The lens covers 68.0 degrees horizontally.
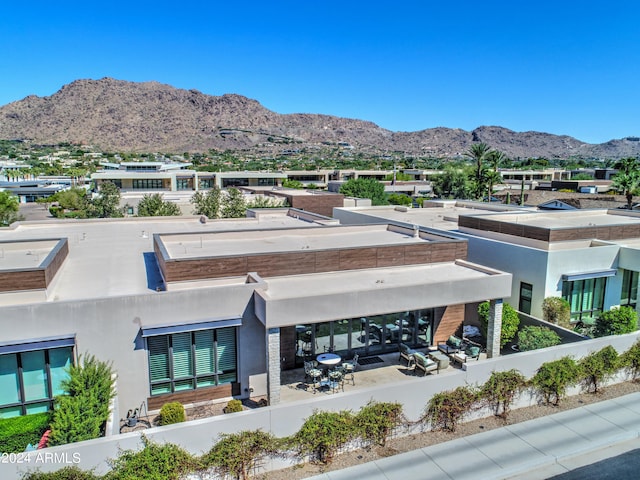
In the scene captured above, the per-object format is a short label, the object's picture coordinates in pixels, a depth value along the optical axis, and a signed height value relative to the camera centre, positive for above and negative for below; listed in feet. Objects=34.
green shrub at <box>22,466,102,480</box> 31.19 -20.08
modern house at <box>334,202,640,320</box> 64.90 -12.60
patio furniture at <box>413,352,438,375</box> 51.90 -21.05
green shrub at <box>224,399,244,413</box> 43.78 -21.69
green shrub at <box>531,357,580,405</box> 47.42 -20.67
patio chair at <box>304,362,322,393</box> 49.32 -21.12
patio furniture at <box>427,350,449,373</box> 53.01 -21.02
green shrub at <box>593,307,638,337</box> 58.49 -18.57
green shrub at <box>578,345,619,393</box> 49.88 -20.57
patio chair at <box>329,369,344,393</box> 48.57 -21.58
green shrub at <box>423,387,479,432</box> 42.75 -21.37
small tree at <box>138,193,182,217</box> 129.18 -10.48
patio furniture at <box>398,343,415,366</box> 55.31 -21.46
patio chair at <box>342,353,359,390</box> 50.60 -21.20
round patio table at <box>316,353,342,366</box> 50.49 -20.09
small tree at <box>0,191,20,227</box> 141.18 -12.38
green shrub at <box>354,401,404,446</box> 39.83 -20.97
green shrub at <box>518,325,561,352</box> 54.65 -19.38
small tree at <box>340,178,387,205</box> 202.08 -8.44
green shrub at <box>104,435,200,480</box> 32.60 -20.52
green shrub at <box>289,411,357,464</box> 37.73 -21.12
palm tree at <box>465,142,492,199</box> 180.86 +3.65
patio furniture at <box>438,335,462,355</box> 58.18 -21.59
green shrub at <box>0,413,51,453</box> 36.96 -20.58
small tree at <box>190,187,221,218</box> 127.75 -9.54
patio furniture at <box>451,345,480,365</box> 54.80 -21.37
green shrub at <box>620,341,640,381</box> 52.60 -20.86
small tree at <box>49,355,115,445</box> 34.68 -18.06
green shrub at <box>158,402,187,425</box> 41.42 -21.25
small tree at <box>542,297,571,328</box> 61.87 -18.18
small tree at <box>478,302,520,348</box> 59.21 -18.91
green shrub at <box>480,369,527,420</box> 45.03 -20.73
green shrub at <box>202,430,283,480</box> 35.45 -21.16
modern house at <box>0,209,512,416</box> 41.78 -13.12
